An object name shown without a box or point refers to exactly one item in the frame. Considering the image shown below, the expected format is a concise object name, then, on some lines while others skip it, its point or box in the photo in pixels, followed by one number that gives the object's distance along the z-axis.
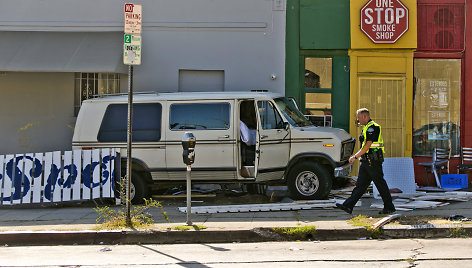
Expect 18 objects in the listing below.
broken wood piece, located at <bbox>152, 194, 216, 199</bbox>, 23.12
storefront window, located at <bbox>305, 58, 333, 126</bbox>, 27.06
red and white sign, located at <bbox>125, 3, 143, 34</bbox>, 16.61
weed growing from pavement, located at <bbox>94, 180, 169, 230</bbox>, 16.92
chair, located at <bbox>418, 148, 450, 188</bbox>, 25.69
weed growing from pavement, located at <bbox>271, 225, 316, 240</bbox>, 15.86
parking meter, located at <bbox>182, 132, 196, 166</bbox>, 16.44
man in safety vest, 17.81
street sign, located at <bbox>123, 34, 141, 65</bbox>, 16.61
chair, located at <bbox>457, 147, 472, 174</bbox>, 26.34
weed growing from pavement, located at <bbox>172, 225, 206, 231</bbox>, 16.26
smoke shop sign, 26.34
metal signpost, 16.62
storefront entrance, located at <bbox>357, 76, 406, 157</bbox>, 26.75
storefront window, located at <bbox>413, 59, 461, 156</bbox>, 26.73
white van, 21.03
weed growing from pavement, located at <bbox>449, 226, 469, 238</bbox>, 15.62
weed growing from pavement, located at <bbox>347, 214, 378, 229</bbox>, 16.22
